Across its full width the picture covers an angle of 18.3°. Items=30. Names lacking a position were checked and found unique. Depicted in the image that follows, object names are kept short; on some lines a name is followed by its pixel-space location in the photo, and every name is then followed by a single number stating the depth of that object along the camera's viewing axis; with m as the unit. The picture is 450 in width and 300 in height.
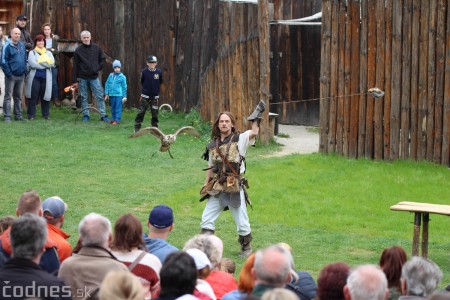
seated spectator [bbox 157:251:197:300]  8.48
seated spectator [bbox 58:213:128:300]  9.57
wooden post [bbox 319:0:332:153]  23.60
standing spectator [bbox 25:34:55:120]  28.68
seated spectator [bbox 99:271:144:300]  7.78
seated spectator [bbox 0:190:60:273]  10.19
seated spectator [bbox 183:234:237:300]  10.14
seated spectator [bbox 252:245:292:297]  8.57
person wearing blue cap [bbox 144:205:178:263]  11.61
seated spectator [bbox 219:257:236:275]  12.34
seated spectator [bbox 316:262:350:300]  8.69
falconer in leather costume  15.81
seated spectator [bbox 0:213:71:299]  8.52
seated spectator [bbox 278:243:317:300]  10.05
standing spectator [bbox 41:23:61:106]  29.97
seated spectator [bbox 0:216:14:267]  11.10
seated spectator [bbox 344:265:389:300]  8.17
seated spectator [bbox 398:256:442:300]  8.89
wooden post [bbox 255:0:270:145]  24.85
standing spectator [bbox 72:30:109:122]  29.02
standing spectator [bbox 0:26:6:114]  29.55
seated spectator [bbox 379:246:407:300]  9.90
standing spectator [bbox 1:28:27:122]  27.57
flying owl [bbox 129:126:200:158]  18.67
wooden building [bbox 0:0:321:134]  27.55
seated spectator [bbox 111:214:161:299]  10.14
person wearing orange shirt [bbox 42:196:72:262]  11.16
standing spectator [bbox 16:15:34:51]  29.13
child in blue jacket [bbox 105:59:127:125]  28.50
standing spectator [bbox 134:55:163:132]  27.68
